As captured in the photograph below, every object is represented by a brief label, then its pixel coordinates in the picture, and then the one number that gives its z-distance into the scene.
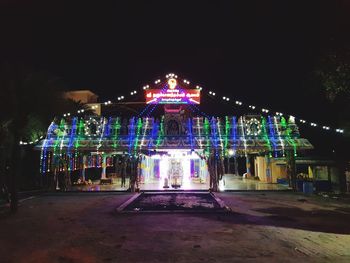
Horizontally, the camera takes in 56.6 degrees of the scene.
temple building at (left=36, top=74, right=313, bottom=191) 19.59
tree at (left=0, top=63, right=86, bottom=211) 12.70
